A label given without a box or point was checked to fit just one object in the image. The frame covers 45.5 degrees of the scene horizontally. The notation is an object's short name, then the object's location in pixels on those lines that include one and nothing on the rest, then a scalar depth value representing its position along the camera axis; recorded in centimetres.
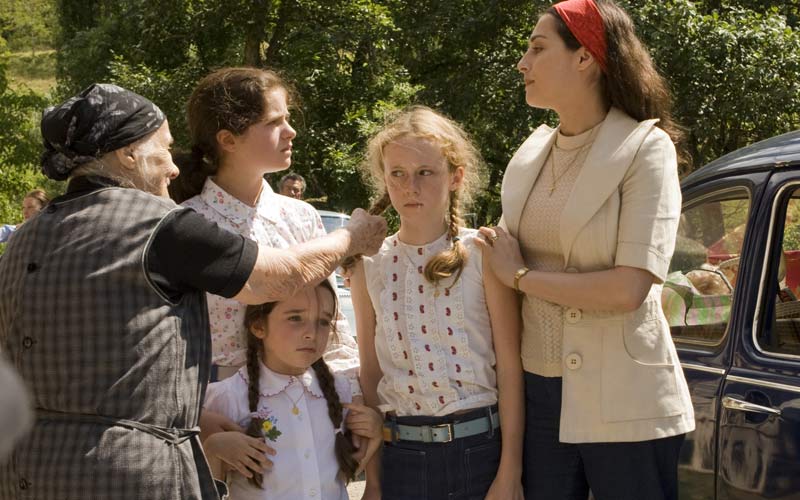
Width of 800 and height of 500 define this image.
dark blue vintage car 299
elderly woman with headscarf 213
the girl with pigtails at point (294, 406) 279
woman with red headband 254
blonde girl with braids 274
